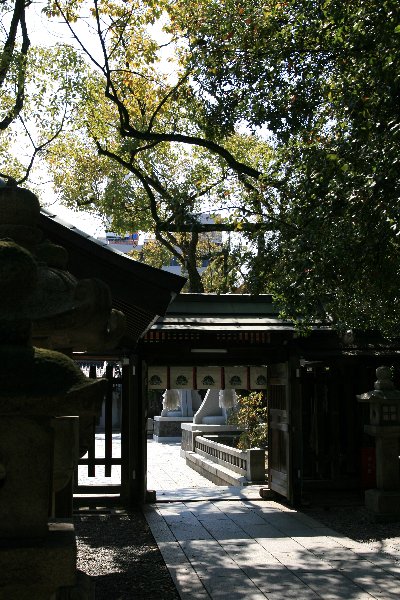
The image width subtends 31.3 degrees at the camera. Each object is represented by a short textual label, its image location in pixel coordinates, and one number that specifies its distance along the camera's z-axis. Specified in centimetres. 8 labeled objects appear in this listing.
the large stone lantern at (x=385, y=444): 1268
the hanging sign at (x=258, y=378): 1577
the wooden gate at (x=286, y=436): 1406
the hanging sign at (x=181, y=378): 1547
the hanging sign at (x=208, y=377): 1570
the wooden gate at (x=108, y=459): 1377
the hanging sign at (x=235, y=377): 1577
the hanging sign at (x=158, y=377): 1537
